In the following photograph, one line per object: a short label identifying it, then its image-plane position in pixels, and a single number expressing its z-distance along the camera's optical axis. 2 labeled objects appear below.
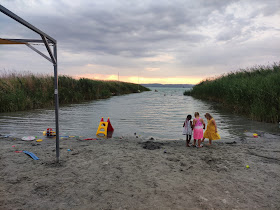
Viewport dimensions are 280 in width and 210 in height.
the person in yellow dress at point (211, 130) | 7.16
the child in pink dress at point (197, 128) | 7.03
